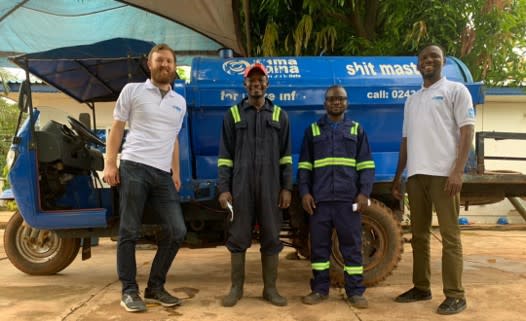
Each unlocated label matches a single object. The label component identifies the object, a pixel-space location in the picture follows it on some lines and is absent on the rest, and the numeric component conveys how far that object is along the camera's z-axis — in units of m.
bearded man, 3.42
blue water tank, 4.24
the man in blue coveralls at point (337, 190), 3.57
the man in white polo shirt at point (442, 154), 3.36
